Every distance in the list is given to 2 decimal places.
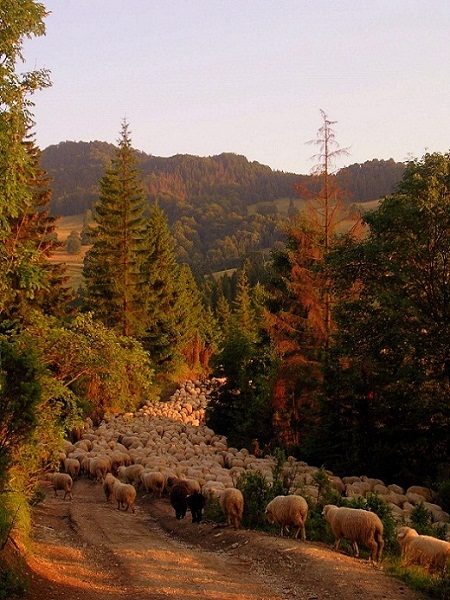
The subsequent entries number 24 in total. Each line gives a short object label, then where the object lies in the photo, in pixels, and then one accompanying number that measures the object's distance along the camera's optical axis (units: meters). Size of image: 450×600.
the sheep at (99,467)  21.16
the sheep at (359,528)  10.12
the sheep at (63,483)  18.80
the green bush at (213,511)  14.13
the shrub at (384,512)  11.42
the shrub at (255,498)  13.20
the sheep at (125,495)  16.55
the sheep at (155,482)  17.89
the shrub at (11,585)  7.95
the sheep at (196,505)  14.38
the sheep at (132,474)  19.29
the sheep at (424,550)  9.41
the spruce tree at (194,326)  50.42
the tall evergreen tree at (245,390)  27.72
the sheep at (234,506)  13.05
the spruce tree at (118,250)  38.19
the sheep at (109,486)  17.91
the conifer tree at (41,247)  28.25
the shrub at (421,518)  12.45
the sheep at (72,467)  21.64
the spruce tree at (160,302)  43.81
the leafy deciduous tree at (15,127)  9.52
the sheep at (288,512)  11.61
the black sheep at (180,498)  15.10
